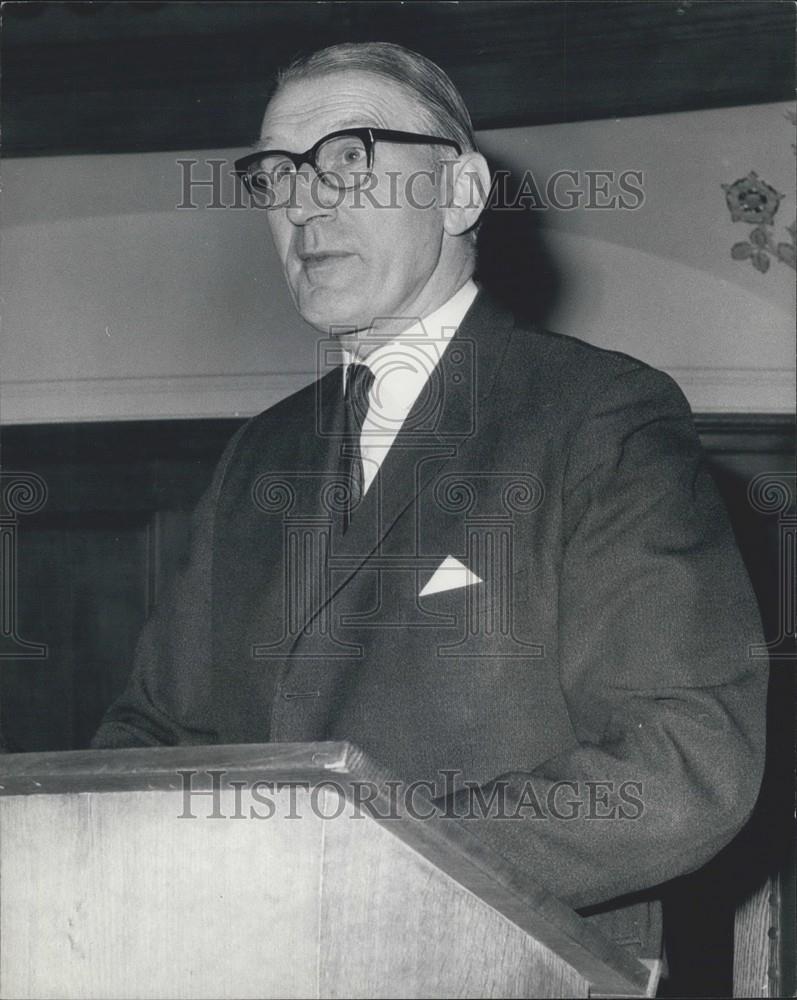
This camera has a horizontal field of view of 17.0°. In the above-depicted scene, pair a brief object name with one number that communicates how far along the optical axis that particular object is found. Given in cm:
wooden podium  139
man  168
